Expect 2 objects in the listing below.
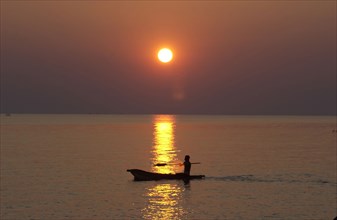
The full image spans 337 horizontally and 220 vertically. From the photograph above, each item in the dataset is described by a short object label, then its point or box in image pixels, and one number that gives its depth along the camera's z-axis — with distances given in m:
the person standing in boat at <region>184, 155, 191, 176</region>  54.97
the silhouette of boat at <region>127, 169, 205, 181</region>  55.84
